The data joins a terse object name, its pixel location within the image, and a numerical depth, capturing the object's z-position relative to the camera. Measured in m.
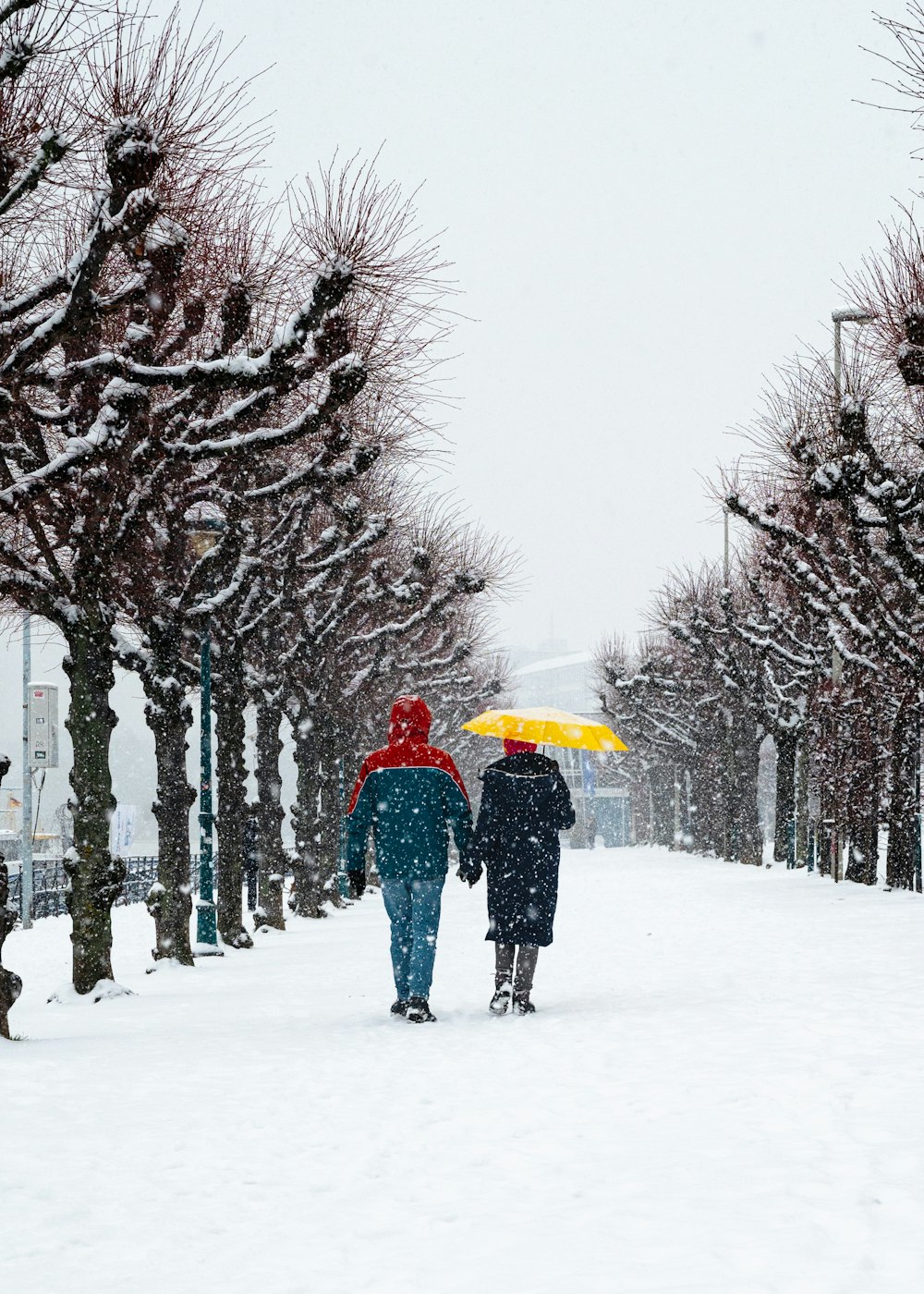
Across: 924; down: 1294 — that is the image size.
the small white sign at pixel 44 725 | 37.19
